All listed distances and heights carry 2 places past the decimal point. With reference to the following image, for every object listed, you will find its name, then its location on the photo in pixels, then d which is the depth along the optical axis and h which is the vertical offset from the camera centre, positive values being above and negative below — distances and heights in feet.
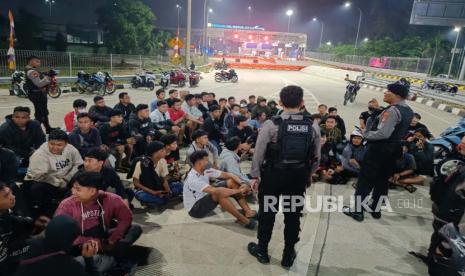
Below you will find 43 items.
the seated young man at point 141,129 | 21.07 -5.26
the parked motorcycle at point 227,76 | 77.25 -4.99
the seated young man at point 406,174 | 19.54 -6.30
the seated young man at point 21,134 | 16.57 -4.78
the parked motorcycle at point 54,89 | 40.89 -5.83
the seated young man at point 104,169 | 12.56 -4.85
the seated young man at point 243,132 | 23.26 -5.38
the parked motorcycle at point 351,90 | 51.39 -4.04
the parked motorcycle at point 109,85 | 47.57 -5.50
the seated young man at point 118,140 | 19.94 -5.68
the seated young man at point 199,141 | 17.48 -4.64
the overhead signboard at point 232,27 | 259.17 +22.77
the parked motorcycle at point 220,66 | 105.97 -3.67
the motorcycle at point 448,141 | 21.56 -4.65
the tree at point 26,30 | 84.29 +2.78
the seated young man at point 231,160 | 16.44 -5.25
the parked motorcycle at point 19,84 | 40.63 -5.41
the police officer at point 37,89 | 24.90 -3.56
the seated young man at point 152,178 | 15.15 -5.92
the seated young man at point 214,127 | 23.94 -5.41
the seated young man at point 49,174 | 13.21 -5.40
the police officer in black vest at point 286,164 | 10.19 -3.37
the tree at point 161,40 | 104.93 +4.22
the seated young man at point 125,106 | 25.14 -4.47
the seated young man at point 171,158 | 17.37 -6.08
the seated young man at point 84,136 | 16.79 -4.71
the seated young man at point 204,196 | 14.02 -6.11
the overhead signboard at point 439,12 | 85.92 +15.15
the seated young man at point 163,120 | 24.45 -5.17
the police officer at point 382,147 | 13.62 -3.47
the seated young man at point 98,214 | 9.73 -5.17
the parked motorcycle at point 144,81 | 56.75 -5.50
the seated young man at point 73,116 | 20.59 -4.50
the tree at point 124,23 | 88.02 +6.53
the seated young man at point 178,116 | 25.62 -5.04
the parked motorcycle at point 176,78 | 64.31 -5.12
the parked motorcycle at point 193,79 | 65.62 -5.22
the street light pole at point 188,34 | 68.03 +3.89
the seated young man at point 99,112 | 23.21 -4.73
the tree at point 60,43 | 92.99 +0.02
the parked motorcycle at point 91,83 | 46.55 -5.23
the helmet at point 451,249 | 8.77 -4.85
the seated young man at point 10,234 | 6.84 -4.71
